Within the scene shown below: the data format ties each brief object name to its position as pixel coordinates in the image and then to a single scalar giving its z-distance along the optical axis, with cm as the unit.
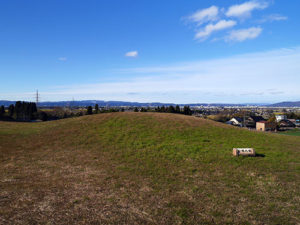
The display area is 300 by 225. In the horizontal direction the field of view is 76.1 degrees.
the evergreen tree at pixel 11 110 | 7688
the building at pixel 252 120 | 9471
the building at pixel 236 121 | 9778
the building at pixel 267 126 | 7431
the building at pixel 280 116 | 11923
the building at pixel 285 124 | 8947
